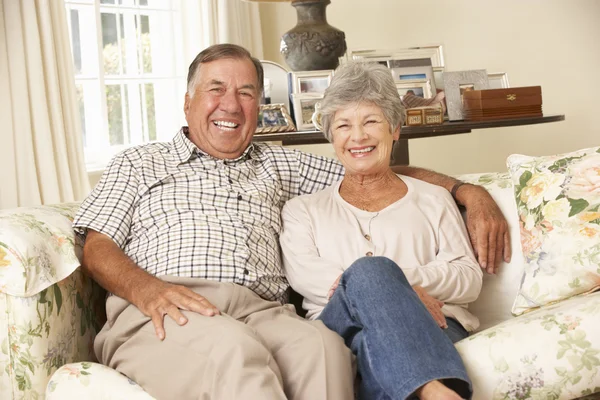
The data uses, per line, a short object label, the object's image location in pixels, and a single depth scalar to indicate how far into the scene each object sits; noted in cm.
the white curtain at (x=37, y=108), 353
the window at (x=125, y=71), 408
